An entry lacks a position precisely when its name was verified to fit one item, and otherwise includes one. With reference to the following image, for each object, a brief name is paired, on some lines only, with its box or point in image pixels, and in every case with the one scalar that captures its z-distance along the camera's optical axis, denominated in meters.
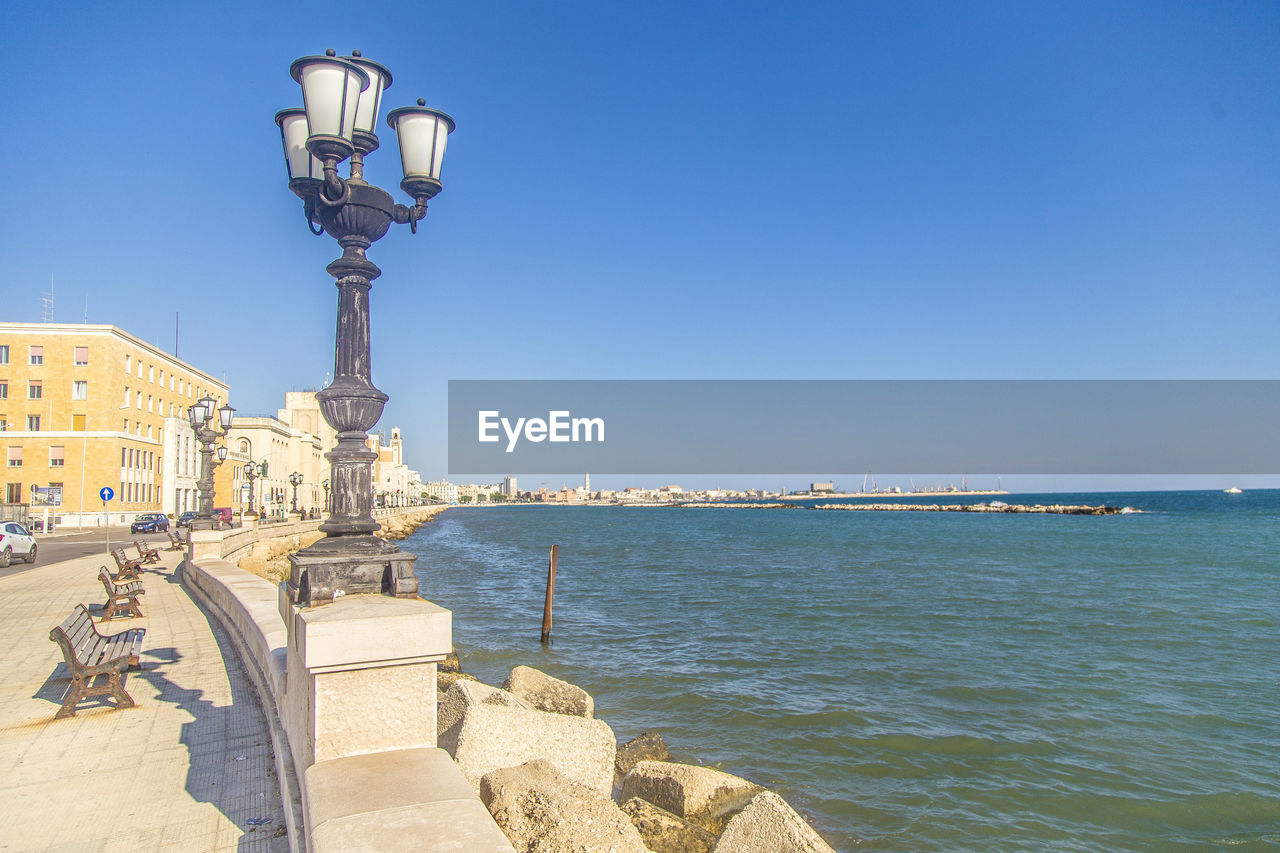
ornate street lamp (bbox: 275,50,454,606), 4.29
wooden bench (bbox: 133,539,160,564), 19.48
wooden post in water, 19.94
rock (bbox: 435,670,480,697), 10.84
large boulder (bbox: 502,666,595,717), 10.06
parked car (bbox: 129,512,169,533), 42.62
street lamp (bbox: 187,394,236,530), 20.09
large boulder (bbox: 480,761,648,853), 4.72
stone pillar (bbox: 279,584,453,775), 3.57
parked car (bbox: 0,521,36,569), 22.03
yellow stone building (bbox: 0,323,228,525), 52.88
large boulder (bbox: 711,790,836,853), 6.50
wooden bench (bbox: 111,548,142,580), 14.08
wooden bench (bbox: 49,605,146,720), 6.74
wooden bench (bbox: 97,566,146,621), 11.52
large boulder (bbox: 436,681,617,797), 6.39
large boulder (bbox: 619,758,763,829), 7.81
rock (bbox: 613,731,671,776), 9.69
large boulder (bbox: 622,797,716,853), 7.02
